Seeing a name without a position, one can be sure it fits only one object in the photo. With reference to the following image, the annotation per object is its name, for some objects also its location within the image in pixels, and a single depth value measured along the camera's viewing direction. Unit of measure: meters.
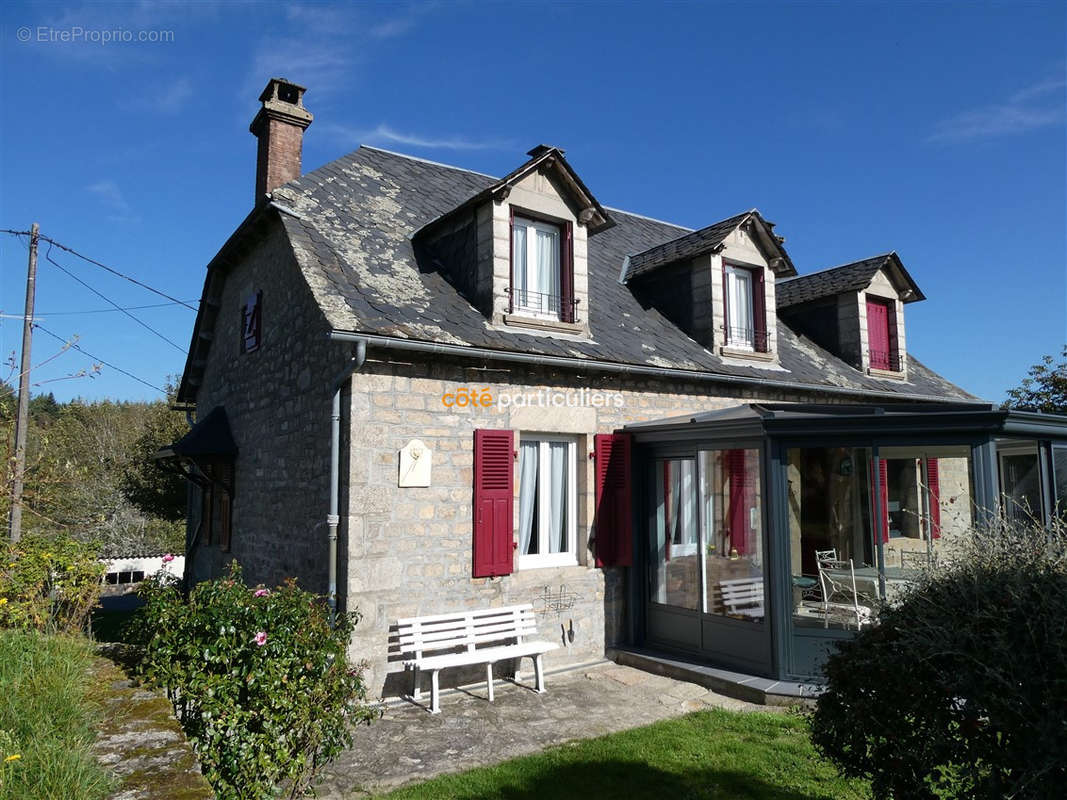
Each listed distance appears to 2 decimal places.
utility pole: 12.14
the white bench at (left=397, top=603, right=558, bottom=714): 6.62
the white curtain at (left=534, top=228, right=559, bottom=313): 9.09
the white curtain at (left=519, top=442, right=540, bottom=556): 8.13
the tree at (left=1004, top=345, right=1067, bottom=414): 18.00
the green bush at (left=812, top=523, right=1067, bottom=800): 2.85
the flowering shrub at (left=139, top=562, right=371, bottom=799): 3.85
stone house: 7.02
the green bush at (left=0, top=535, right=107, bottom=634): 4.98
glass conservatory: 7.05
